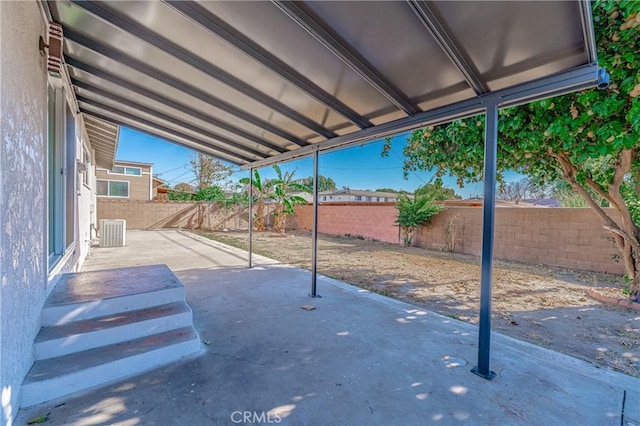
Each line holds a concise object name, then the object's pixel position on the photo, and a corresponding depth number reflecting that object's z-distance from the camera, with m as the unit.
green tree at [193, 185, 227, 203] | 19.16
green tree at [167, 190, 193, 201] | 21.64
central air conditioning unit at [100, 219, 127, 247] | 9.55
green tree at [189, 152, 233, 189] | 25.98
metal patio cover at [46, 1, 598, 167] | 2.07
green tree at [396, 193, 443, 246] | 11.10
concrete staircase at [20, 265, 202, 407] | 2.28
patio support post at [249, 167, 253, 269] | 6.86
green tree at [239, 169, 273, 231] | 14.64
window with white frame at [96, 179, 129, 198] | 18.22
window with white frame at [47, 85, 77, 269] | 3.82
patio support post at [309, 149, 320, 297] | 4.82
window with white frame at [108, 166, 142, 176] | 19.98
